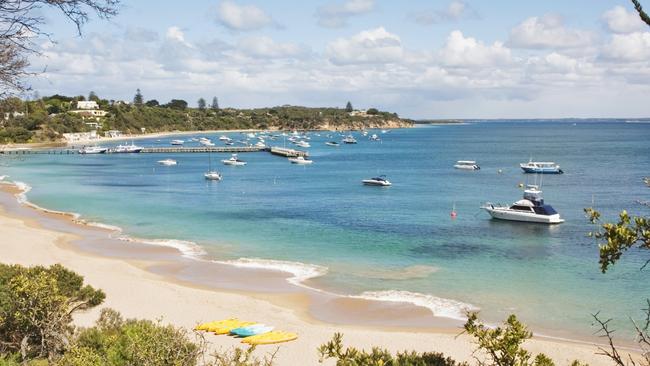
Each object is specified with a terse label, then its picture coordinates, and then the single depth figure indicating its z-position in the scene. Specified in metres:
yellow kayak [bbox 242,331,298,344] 21.37
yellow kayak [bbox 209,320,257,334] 22.47
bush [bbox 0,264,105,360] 15.41
